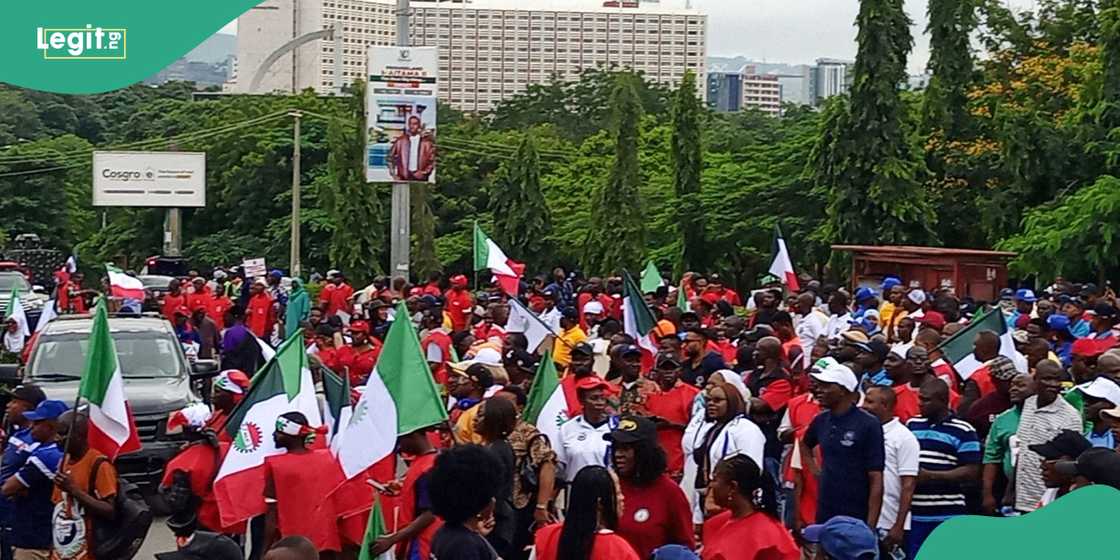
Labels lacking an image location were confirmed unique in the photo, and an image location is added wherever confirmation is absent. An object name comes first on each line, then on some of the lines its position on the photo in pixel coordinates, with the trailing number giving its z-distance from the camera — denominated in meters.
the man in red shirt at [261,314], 21.39
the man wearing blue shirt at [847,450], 8.34
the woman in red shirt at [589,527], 5.96
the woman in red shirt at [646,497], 7.16
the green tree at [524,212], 45.59
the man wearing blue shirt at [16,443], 8.24
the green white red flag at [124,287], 19.97
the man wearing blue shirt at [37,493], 8.16
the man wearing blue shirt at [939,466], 8.70
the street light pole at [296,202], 49.00
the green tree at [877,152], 33.91
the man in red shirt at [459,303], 19.97
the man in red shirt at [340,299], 22.28
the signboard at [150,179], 60.47
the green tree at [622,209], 42.03
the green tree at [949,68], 38.00
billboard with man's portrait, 28.28
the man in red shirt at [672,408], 10.05
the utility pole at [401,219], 29.36
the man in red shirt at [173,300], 21.62
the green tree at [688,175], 41.06
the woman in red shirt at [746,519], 6.43
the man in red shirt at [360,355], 13.66
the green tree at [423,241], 45.38
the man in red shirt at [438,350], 13.91
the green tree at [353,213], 45.06
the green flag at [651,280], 22.46
